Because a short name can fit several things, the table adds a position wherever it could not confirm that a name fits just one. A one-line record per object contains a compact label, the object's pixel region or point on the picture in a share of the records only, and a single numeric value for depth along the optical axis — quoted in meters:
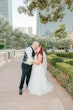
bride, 2.79
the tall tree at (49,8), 5.16
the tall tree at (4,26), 17.28
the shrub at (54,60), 5.17
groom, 2.77
